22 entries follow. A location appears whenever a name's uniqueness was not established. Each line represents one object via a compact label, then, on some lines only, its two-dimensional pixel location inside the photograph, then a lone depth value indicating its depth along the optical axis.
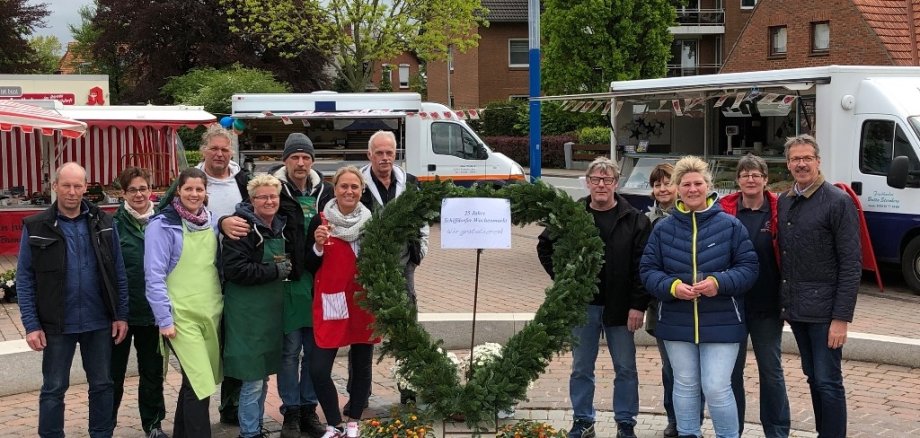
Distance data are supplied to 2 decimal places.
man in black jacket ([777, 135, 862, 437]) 5.09
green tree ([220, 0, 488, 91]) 30.56
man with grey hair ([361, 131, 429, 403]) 6.23
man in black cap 5.81
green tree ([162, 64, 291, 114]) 29.89
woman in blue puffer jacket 5.09
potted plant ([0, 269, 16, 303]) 10.57
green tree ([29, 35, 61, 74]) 48.00
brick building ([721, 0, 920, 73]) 26.84
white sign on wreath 5.48
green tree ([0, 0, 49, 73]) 38.25
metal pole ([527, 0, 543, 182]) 16.39
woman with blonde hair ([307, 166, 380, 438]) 5.69
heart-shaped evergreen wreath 5.28
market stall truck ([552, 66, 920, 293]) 11.17
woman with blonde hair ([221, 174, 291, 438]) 5.53
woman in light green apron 5.40
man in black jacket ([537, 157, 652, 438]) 5.61
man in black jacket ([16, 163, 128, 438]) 5.35
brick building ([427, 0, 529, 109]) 48.47
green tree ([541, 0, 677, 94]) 37.88
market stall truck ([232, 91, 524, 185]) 18.88
